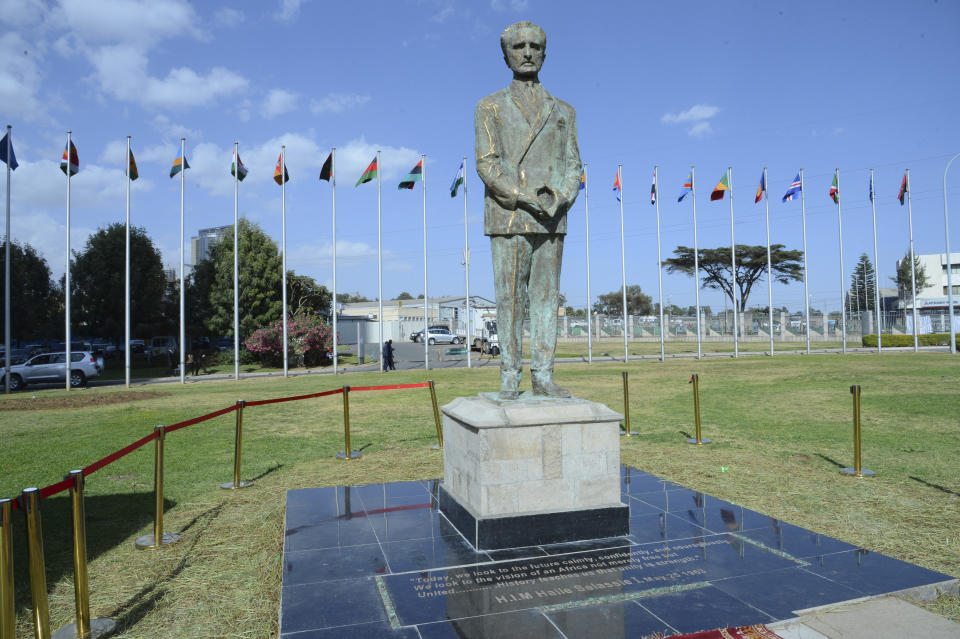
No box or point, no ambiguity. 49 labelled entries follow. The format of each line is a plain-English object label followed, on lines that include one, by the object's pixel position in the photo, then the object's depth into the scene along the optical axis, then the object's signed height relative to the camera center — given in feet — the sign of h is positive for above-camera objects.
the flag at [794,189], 91.64 +20.23
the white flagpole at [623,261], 92.22 +10.40
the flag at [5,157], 65.98 +20.16
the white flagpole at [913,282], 103.14 +7.22
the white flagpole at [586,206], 89.43 +18.31
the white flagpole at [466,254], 86.63 +11.26
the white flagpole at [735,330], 96.99 -0.26
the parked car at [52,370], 77.87 -3.08
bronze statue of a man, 16.62 +3.84
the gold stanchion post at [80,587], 11.88 -4.64
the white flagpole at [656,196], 89.15 +18.86
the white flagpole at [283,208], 79.61 +17.25
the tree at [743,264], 176.76 +19.23
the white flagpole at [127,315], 73.36 +3.37
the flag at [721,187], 91.09 +20.69
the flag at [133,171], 71.05 +19.58
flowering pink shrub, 109.40 -0.28
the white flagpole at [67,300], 69.17 +4.95
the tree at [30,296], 110.73 +9.52
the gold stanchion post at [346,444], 28.68 -4.94
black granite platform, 11.11 -5.11
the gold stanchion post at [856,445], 23.79 -4.56
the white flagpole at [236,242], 76.38 +12.79
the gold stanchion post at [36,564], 9.93 -3.55
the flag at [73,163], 67.87 +19.70
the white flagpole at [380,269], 84.37 +9.32
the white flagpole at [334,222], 80.02 +15.51
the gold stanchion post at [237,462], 23.44 -4.67
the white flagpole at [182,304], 73.20 +4.60
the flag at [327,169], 79.61 +21.55
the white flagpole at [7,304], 66.28 +4.57
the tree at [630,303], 313.36 +14.51
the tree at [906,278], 200.79 +15.43
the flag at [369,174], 78.59 +20.58
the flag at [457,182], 82.76 +20.42
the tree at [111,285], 114.01 +10.92
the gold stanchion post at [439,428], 30.57 -4.65
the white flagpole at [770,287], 100.83 +6.75
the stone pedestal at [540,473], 15.10 -3.47
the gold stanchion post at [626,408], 33.09 -4.11
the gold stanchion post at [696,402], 30.86 -3.58
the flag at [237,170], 76.38 +21.11
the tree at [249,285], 112.98 +10.20
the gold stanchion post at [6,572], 8.99 -3.28
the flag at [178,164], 73.20 +20.82
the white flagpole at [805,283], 96.12 +6.92
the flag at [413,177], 80.33 +20.62
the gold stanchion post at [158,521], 17.47 -5.03
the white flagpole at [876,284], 102.19 +7.04
